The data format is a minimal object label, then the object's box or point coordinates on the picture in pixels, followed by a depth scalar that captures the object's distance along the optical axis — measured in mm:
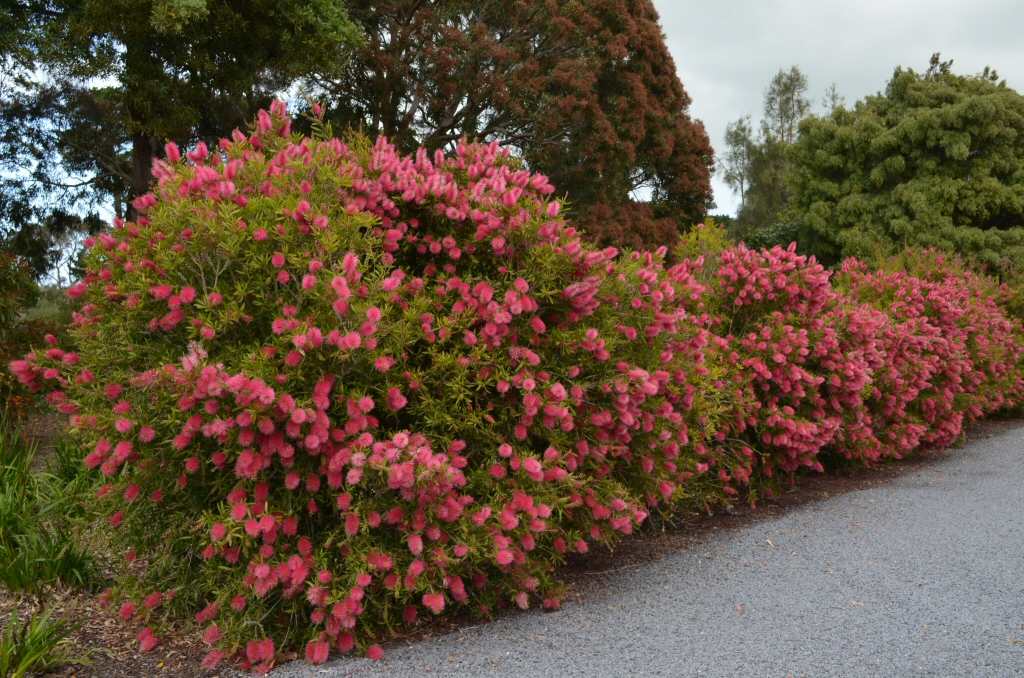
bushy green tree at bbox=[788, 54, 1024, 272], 17766
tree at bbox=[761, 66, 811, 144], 33031
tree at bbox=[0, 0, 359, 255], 10867
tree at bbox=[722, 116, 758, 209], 33438
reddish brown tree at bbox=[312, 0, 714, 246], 16156
